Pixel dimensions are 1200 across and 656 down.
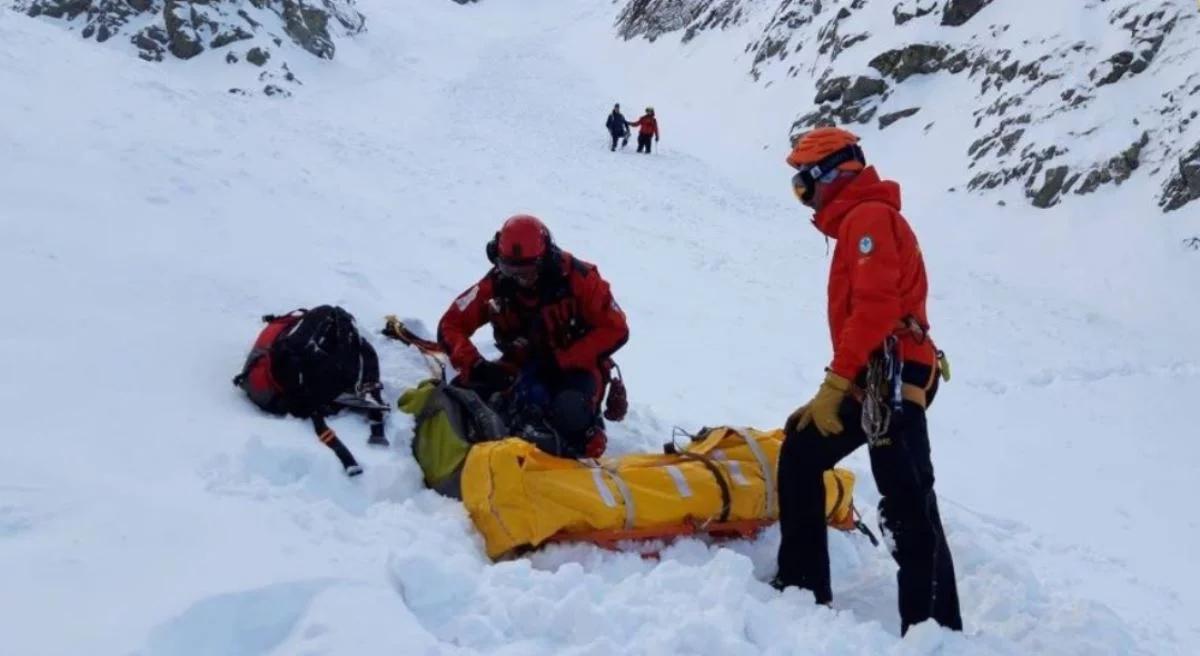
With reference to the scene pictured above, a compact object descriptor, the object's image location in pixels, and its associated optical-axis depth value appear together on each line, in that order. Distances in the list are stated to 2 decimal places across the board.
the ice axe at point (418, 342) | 5.68
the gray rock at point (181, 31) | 24.25
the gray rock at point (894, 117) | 18.61
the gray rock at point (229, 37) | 24.41
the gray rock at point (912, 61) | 18.97
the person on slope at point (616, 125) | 19.28
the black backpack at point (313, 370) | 4.47
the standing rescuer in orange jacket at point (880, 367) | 3.44
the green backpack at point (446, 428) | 4.35
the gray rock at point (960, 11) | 18.92
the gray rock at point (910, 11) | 19.73
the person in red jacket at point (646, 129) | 19.27
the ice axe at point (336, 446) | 4.12
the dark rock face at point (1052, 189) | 13.84
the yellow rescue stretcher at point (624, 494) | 3.91
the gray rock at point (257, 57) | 23.91
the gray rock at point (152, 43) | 24.27
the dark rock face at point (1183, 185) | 12.12
